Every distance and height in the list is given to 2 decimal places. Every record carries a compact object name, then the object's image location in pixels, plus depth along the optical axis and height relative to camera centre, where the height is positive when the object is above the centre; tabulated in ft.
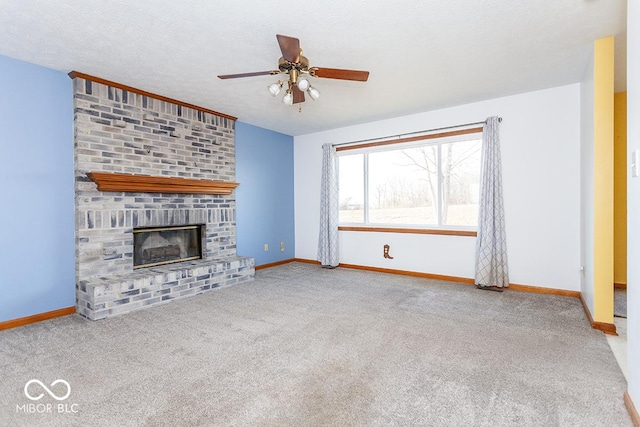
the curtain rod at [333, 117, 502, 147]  13.89 +3.88
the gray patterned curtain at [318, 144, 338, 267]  17.80 +0.05
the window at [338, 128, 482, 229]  14.51 +1.50
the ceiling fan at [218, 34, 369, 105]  7.70 +3.67
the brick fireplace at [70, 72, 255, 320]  10.71 +0.77
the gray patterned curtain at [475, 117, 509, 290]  13.12 -0.51
